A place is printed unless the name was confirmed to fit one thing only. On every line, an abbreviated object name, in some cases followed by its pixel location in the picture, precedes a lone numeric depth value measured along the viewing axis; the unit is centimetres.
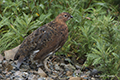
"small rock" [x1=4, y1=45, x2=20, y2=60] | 797
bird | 728
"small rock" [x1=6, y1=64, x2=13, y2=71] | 743
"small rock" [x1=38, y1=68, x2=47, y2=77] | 741
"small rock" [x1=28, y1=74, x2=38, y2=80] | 706
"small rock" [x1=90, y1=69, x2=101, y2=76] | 785
